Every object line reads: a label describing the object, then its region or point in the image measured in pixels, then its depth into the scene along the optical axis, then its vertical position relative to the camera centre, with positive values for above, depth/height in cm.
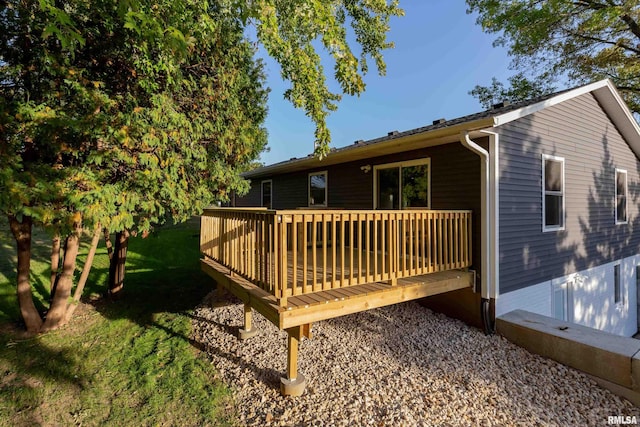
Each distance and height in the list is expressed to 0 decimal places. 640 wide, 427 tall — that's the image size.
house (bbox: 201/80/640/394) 375 -13
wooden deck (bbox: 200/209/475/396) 332 -76
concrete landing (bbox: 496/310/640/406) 353 -173
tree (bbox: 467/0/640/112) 1137 +715
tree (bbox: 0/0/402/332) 360 +157
